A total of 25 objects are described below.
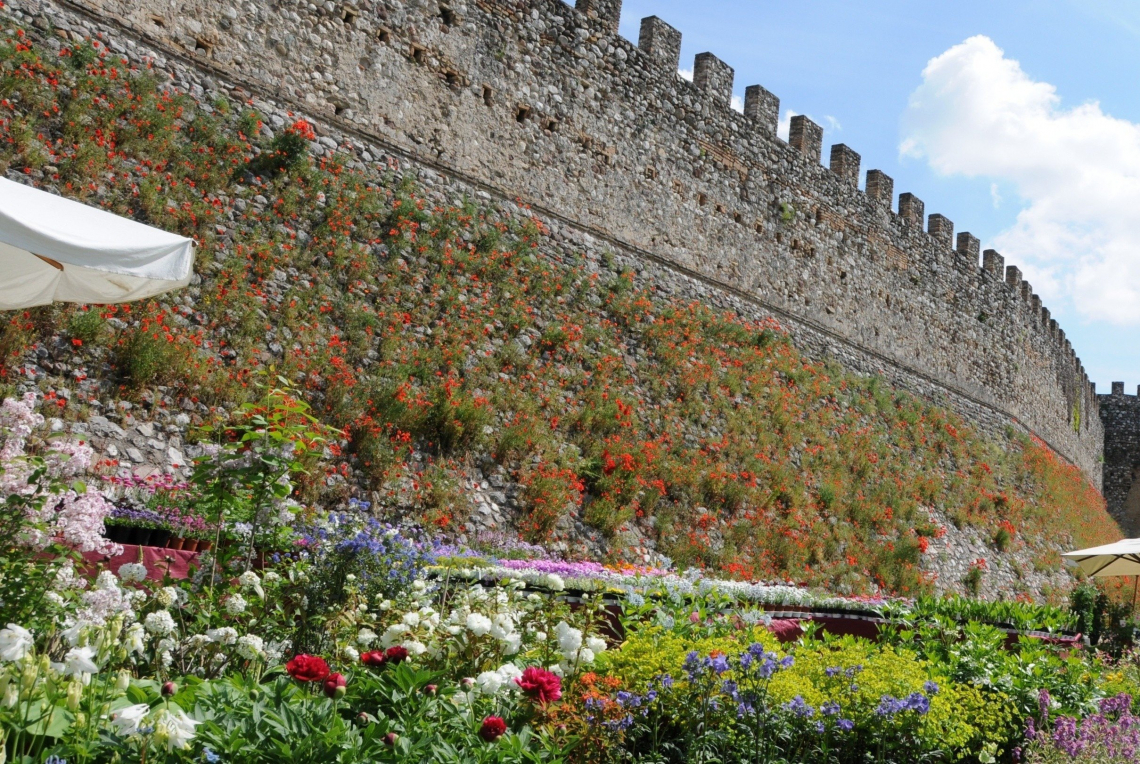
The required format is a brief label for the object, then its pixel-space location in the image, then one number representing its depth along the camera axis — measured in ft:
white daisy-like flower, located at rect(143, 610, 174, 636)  10.69
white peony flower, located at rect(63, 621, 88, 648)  9.29
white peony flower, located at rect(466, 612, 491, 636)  11.19
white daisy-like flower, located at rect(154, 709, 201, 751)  7.32
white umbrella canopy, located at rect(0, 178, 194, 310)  12.97
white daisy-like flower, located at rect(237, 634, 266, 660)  10.73
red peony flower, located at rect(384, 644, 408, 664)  10.49
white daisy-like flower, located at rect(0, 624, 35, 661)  7.72
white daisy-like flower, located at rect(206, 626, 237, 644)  11.06
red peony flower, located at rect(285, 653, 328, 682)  8.85
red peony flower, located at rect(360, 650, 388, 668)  9.87
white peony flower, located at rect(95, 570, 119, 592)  10.26
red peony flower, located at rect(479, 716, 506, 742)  8.89
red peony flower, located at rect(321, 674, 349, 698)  8.98
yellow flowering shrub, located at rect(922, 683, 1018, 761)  13.50
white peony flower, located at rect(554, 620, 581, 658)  11.64
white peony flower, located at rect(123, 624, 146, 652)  9.68
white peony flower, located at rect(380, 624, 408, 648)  11.51
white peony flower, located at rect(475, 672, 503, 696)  10.16
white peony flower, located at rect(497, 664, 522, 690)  10.60
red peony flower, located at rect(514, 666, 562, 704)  9.73
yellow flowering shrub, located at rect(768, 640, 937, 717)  13.17
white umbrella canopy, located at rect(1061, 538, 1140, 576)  36.09
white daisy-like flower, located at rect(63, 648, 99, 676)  7.82
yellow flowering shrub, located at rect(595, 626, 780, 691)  13.06
